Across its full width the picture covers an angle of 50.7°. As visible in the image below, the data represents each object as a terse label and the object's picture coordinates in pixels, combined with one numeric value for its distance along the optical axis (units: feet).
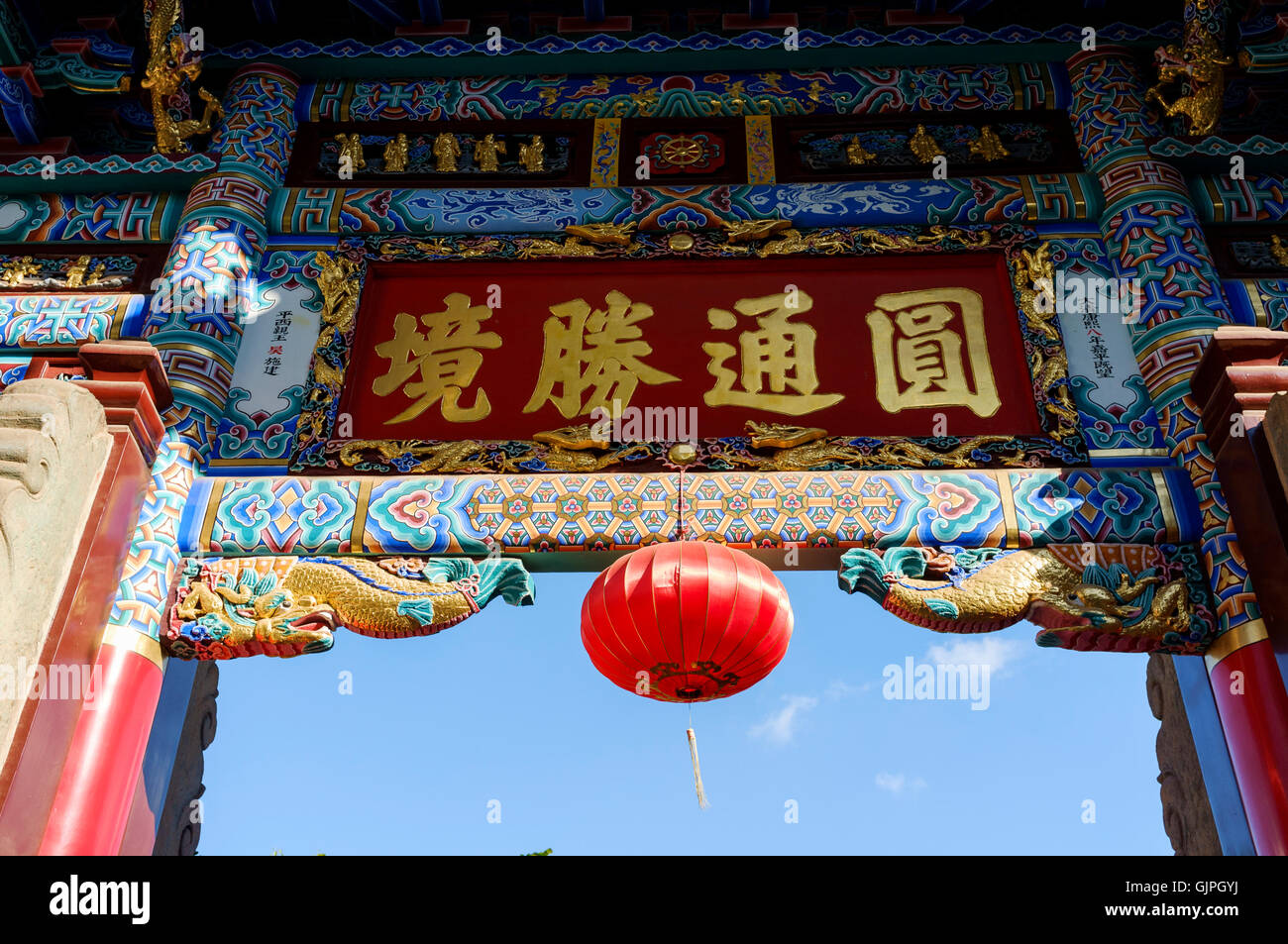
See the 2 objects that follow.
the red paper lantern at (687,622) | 12.21
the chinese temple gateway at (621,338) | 13.50
